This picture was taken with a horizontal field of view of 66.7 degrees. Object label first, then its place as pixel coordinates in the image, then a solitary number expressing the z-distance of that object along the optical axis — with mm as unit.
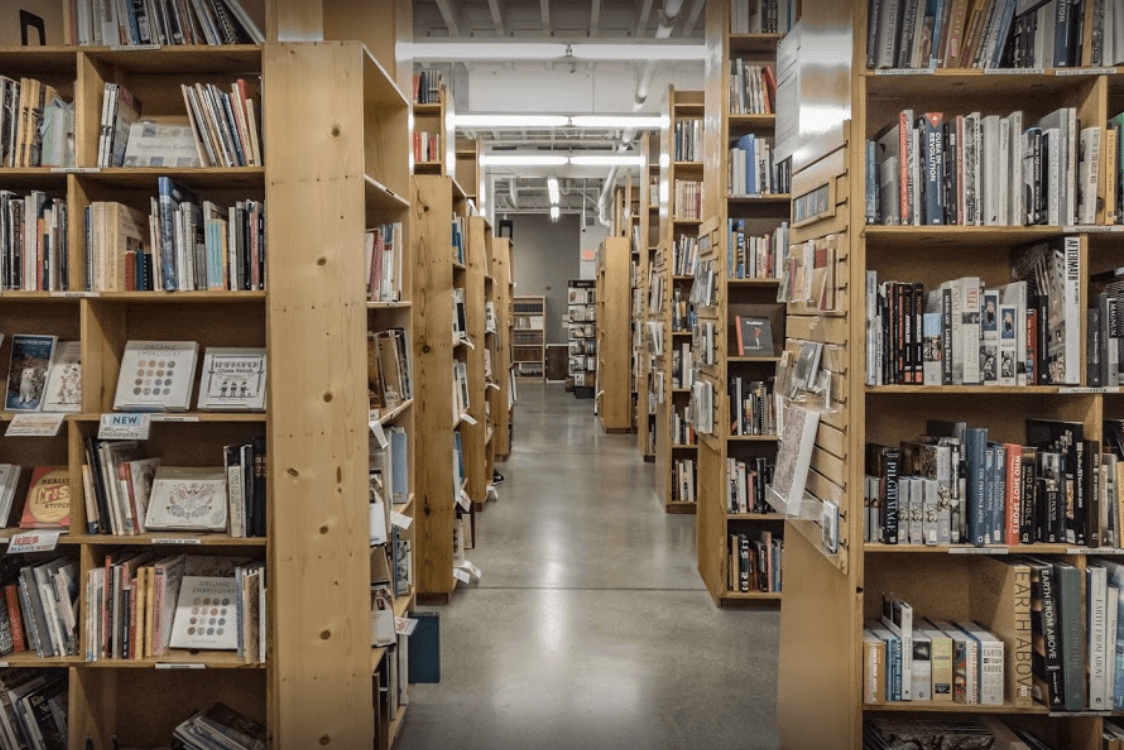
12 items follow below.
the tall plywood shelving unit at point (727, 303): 4695
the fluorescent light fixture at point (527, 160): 11578
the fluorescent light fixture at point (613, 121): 8820
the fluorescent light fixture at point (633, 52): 7004
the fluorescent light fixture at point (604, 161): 11219
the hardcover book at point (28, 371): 2893
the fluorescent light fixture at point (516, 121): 8648
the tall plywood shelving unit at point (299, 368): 2680
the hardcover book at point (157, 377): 2842
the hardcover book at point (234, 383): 2828
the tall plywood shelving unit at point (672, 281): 6750
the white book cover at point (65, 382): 2873
